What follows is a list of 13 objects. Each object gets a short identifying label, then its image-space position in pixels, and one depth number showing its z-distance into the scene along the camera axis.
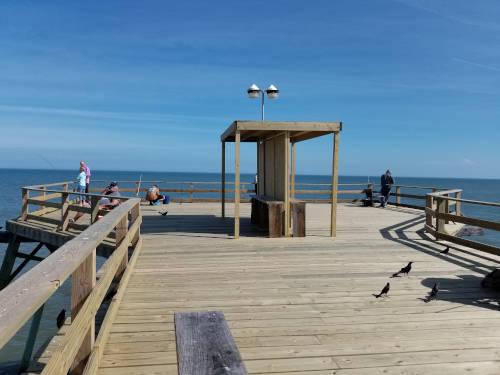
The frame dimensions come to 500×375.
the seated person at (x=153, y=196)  18.27
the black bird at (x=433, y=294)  5.26
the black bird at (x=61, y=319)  4.34
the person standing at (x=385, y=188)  18.61
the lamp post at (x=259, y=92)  12.27
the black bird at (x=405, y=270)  6.23
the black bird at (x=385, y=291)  5.27
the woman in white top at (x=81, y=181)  14.22
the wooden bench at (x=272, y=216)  9.79
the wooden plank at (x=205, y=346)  2.12
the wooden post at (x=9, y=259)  12.04
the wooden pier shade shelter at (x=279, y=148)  9.47
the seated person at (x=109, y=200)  11.56
